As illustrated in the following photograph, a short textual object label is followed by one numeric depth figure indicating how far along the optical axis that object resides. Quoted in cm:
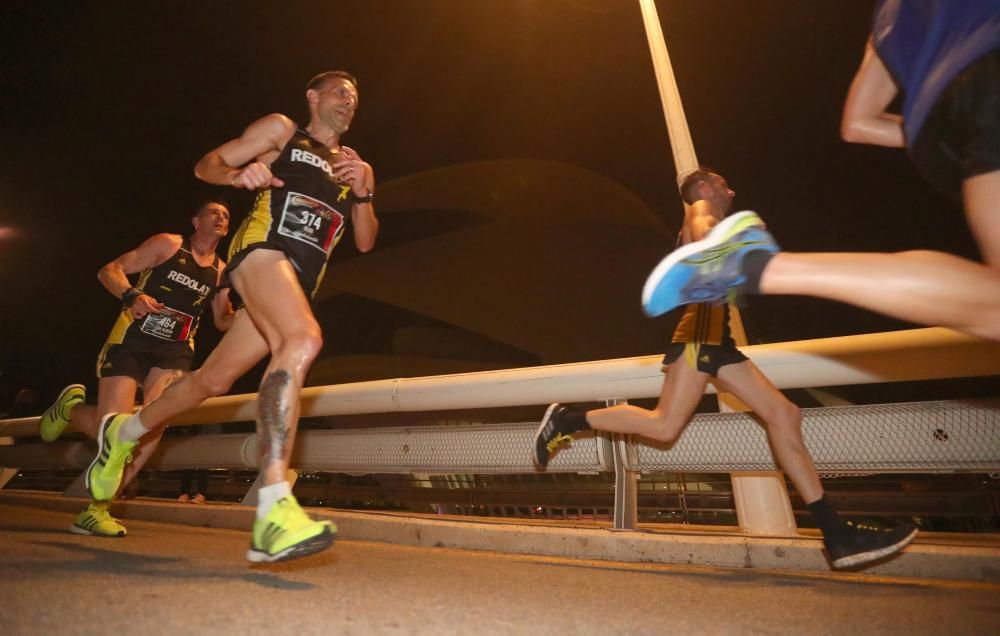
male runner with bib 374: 226
